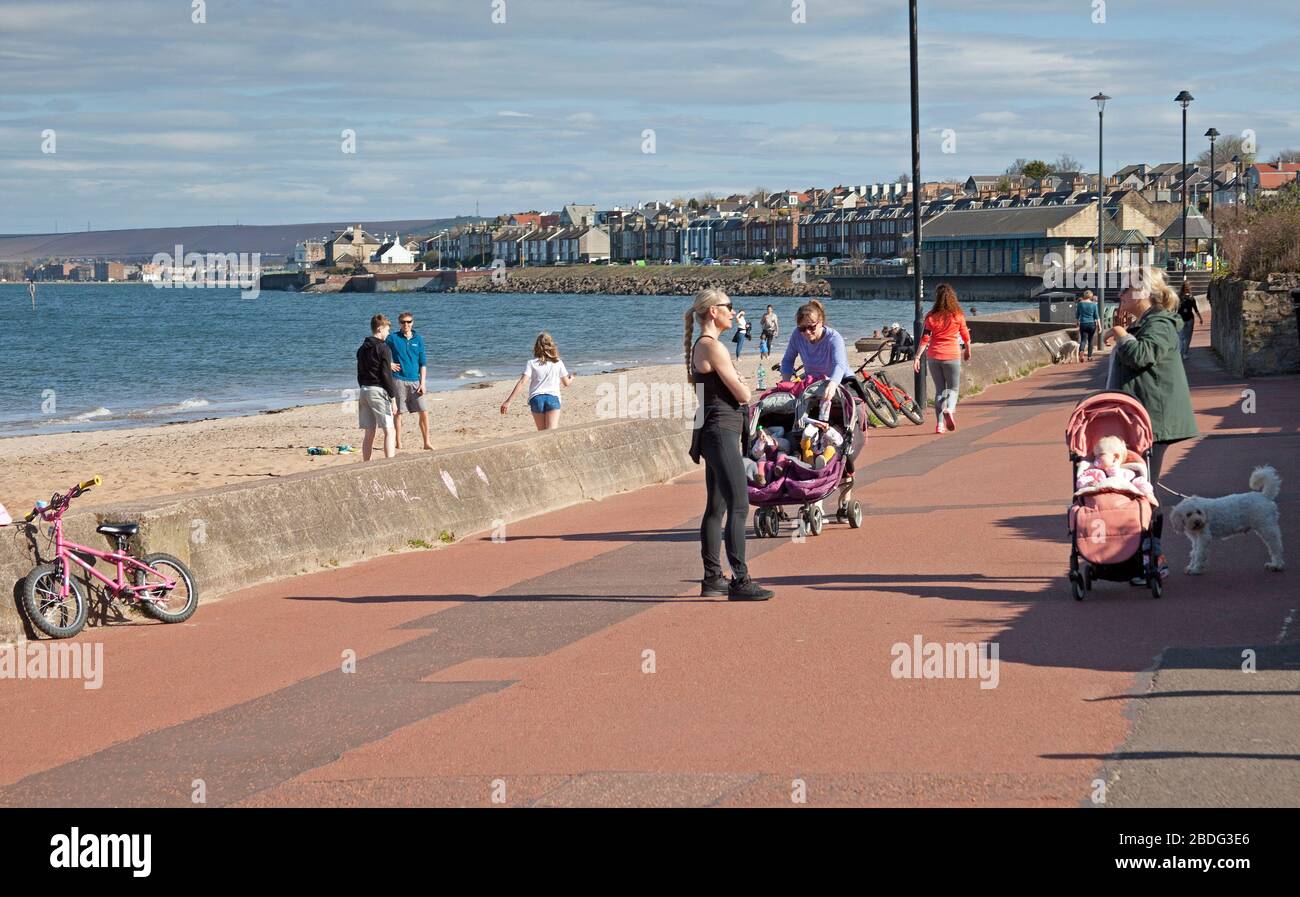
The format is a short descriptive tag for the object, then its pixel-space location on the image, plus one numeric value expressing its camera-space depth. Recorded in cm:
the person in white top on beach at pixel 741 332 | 4327
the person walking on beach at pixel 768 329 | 4530
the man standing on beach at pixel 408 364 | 1991
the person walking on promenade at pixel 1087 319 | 3453
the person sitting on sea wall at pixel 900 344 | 3216
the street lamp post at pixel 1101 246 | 3997
